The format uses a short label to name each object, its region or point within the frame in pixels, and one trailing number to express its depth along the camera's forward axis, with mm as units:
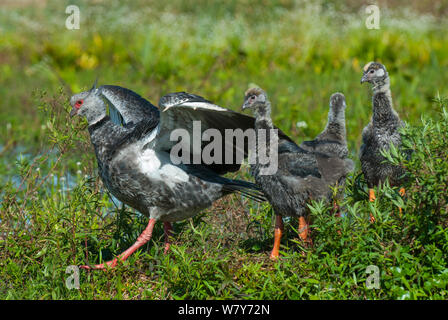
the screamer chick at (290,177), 7645
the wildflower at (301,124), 12570
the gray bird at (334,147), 7969
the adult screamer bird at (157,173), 7777
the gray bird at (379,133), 8461
